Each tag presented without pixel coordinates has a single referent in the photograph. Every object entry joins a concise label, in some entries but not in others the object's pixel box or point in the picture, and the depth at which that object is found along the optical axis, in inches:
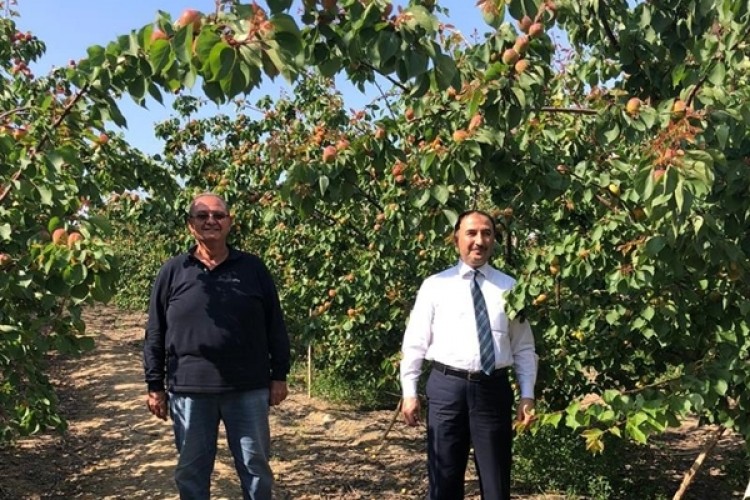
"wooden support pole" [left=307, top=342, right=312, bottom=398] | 324.2
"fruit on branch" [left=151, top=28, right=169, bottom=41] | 57.8
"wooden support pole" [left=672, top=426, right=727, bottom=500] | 159.8
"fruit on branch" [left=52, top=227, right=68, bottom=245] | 79.0
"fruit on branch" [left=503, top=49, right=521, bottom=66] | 78.2
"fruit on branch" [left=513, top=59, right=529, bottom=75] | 77.4
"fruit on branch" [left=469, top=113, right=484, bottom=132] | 85.7
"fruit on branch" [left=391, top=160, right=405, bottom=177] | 110.0
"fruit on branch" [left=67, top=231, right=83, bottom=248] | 76.9
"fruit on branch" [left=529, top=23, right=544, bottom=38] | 81.0
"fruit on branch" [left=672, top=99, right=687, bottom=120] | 74.7
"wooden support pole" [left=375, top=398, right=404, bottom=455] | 231.3
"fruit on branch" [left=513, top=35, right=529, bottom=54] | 80.1
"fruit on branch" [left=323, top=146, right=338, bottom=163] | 93.0
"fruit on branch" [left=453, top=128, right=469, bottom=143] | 83.2
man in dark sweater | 111.8
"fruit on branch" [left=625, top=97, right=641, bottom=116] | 82.2
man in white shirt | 102.6
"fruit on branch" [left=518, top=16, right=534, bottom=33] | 82.3
